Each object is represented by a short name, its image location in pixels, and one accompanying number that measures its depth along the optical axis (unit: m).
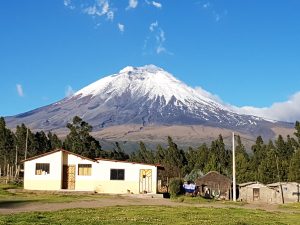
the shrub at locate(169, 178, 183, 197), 41.28
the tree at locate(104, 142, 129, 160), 69.23
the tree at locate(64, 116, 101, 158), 66.28
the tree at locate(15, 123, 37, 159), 68.72
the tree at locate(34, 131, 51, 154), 69.96
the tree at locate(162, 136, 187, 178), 66.26
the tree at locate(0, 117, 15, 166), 67.17
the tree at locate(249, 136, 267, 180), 61.54
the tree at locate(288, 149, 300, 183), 56.22
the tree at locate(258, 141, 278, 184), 58.08
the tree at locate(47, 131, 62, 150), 72.62
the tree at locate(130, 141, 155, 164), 73.10
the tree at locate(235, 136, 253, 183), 59.72
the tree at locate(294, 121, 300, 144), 67.77
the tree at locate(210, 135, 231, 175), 66.78
